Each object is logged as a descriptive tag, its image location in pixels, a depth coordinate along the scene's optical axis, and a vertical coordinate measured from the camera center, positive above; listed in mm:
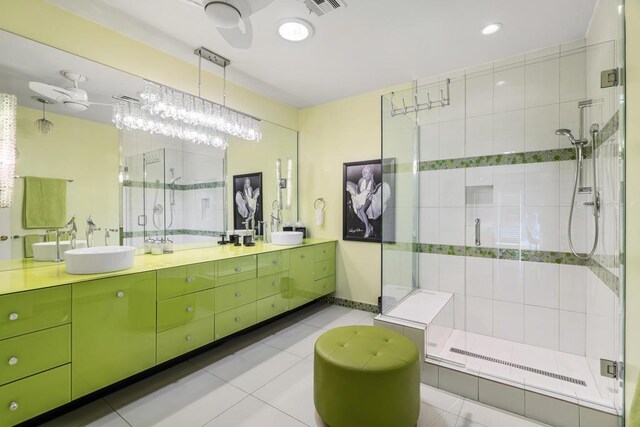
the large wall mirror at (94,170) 1881 +355
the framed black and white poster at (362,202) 3438 +148
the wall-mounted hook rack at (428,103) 2838 +1120
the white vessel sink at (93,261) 1780 -297
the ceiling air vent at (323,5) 1946 +1418
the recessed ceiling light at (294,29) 2186 +1435
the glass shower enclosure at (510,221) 2025 -62
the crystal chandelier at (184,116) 2385 +904
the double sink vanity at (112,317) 1473 -668
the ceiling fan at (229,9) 1558 +1114
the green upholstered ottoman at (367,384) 1494 -900
